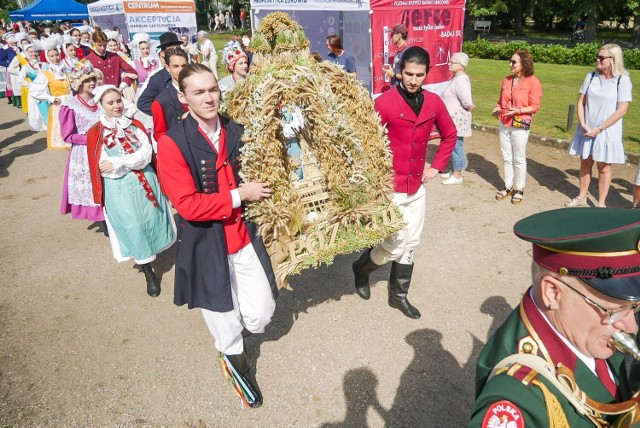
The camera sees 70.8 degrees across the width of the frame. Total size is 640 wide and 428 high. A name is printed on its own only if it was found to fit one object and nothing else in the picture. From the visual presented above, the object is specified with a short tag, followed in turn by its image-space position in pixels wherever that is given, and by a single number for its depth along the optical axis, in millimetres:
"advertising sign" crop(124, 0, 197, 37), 16484
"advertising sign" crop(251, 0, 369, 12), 9112
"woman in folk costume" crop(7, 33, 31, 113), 13147
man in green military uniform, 1505
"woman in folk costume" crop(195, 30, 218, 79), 17000
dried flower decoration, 3133
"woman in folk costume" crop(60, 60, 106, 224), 5250
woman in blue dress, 5820
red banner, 9164
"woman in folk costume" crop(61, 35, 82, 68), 10008
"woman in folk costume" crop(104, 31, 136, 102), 10222
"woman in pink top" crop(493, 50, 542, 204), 6469
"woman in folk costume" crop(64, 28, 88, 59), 11453
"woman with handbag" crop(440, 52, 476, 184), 7293
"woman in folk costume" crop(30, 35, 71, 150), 7852
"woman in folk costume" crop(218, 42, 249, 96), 6164
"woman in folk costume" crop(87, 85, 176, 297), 4660
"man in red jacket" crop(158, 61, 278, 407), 2930
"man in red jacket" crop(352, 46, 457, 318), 3996
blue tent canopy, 26609
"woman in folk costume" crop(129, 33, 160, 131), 11383
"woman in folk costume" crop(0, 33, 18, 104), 16500
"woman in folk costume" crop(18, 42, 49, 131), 10867
